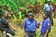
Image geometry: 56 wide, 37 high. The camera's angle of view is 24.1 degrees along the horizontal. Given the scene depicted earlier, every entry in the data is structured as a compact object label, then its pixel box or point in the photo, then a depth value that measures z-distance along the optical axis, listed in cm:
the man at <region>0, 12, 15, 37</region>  541
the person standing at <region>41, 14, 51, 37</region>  503
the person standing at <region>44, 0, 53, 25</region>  711
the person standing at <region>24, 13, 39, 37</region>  510
